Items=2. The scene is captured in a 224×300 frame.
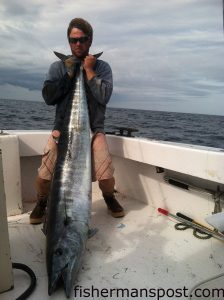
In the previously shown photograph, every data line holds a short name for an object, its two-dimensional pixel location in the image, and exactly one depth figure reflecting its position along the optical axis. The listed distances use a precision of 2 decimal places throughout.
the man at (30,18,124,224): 3.18
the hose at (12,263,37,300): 2.09
